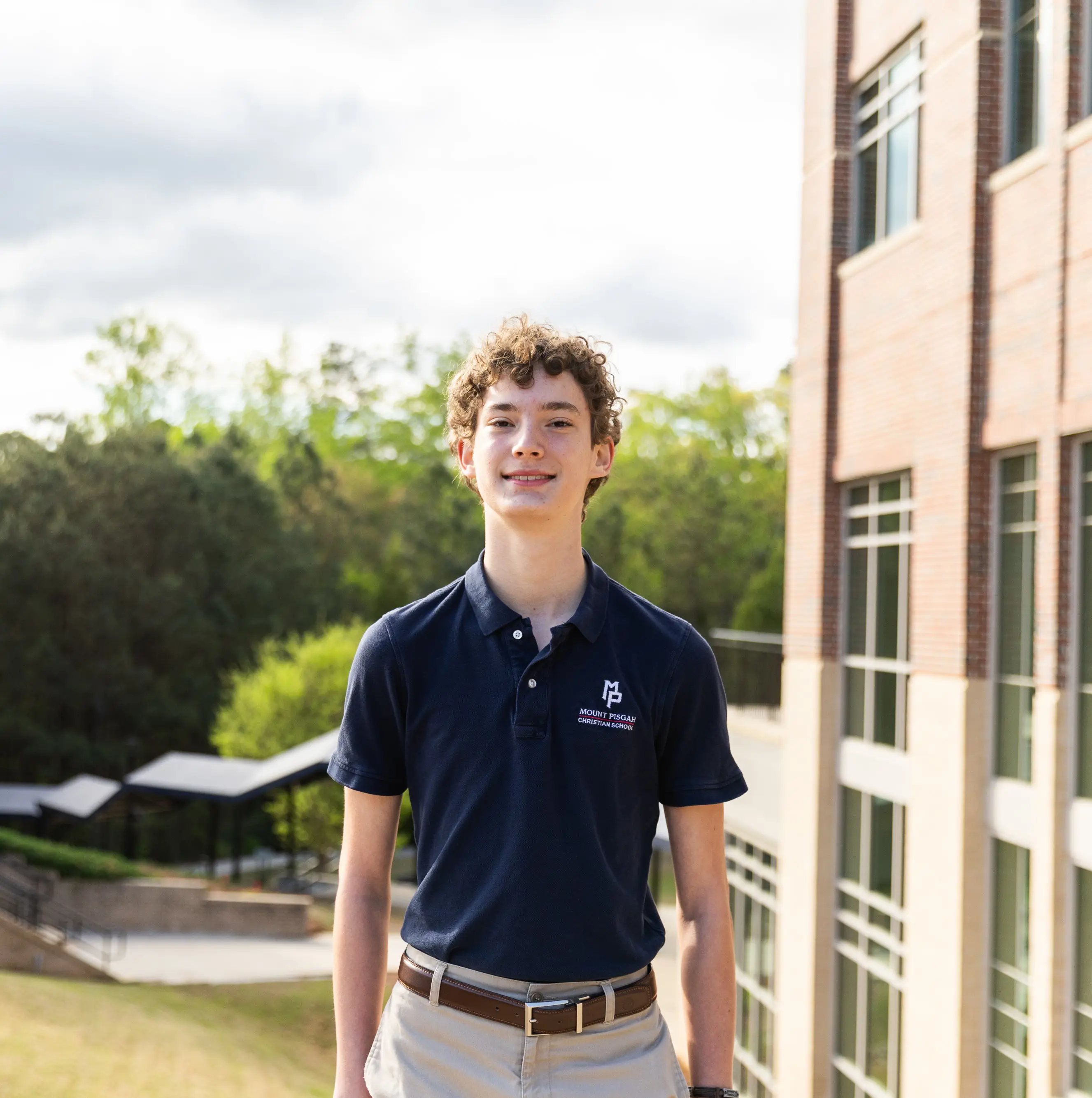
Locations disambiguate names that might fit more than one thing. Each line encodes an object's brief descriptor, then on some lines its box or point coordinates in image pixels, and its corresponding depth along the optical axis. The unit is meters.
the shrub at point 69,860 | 25.45
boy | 2.51
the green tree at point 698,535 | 47.03
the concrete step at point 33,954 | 21.45
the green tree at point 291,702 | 35.69
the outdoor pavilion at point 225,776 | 26.70
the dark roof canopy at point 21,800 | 30.88
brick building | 9.60
